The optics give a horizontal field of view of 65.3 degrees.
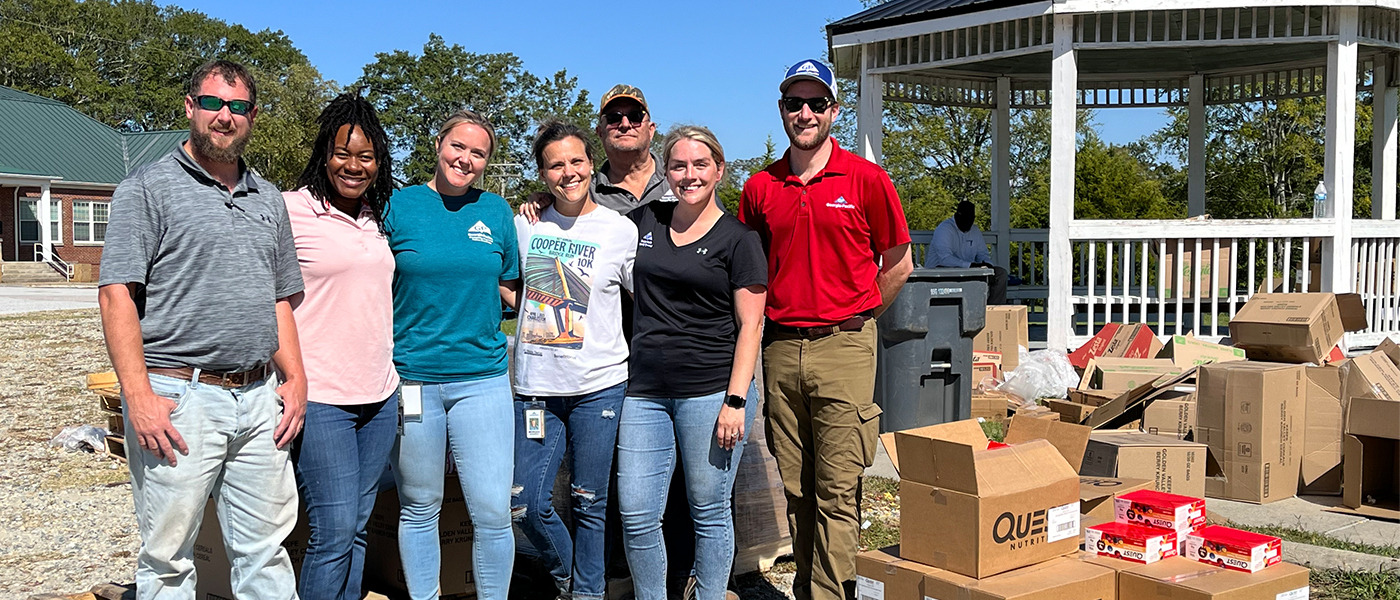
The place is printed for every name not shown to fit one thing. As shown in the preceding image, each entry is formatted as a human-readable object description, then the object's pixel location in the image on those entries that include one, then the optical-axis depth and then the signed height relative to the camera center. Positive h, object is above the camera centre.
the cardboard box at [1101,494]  4.02 -0.82
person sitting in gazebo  10.65 +0.32
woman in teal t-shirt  3.35 -0.26
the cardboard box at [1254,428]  5.82 -0.82
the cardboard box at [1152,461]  5.59 -0.96
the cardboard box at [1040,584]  3.14 -0.90
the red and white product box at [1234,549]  3.35 -0.85
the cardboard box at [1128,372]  7.62 -0.67
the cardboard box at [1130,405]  6.55 -0.78
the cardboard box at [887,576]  3.36 -0.94
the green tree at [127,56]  42.97 +9.94
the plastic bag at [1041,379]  8.20 -0.78
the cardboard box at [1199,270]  9.53 +0.05
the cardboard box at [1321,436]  6.02 -0.89
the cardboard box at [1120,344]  8.66 -0.56
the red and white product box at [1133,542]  3.41 -0.84
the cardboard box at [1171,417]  6.29 -0.82
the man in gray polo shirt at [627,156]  4.04 +0.46
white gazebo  9.17 +1.71
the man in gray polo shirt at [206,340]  2.79 -0.17
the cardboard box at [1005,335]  8.97 -0.48
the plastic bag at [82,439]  7.37 -1.10
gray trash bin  6.62 -0.44
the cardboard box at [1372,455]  5.36 -0.92
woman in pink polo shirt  3.20 -0.20
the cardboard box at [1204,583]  3.21 -0.92
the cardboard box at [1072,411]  6.87 -0.86
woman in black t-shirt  3.52 -0.25
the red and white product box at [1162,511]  3.48 -0.76
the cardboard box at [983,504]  3.20 -0.69
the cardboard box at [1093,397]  7.27 -0.81
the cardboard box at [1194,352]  8.23 -0.59
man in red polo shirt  3.68 -0.12
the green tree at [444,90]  50.50 +8.73
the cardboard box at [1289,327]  6.16 -0.30
